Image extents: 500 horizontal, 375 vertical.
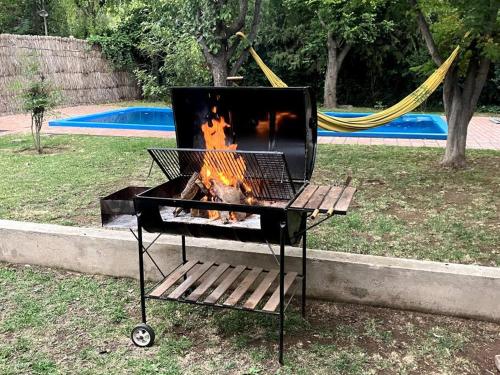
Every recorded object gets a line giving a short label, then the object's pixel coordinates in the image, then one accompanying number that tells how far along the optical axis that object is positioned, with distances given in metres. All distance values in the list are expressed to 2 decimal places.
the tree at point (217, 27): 6.71
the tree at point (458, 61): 4.96
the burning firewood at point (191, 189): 2.45
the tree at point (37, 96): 6.65
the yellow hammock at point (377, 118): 5.74
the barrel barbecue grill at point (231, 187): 2.21
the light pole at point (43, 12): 16.00
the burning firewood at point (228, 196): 2.32
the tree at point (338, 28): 12.30
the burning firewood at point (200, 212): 2.53
